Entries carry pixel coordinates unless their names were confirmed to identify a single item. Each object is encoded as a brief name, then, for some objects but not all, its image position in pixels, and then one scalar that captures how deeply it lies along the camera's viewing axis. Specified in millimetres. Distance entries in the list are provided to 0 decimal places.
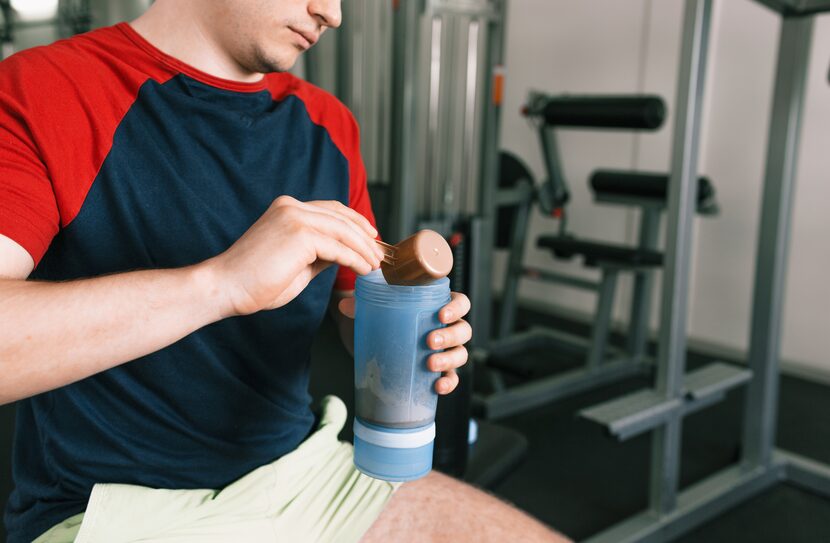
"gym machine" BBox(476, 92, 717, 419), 2895
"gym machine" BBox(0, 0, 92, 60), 2051
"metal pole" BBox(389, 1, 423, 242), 2447
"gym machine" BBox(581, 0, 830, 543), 1799
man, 663
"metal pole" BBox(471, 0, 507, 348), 2996
